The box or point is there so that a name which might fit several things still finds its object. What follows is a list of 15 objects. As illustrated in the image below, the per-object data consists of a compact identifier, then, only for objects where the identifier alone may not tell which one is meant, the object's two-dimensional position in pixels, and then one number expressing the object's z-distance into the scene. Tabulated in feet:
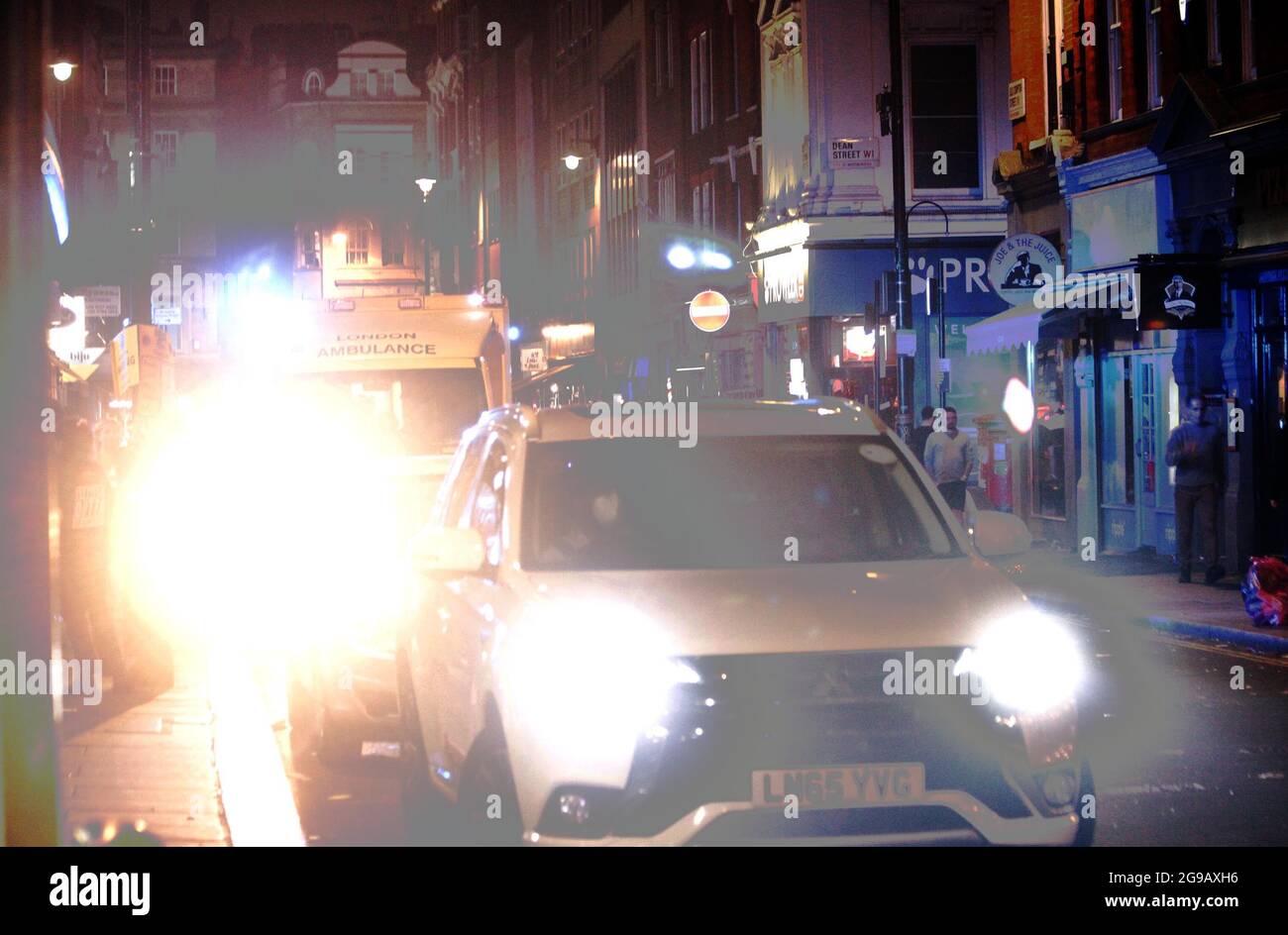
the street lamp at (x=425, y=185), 173.22
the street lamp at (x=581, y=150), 217.15
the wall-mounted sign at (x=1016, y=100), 104.17
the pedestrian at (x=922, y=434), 89.35
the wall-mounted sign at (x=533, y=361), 184.75
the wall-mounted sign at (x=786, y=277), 134.21
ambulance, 66.39
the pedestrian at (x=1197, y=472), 69.82
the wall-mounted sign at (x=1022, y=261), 91.50
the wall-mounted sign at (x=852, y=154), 130.31
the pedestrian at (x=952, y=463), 79.41
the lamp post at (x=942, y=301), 103.35
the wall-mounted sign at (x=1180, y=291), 75.00
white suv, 19.01
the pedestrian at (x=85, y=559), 44.80
